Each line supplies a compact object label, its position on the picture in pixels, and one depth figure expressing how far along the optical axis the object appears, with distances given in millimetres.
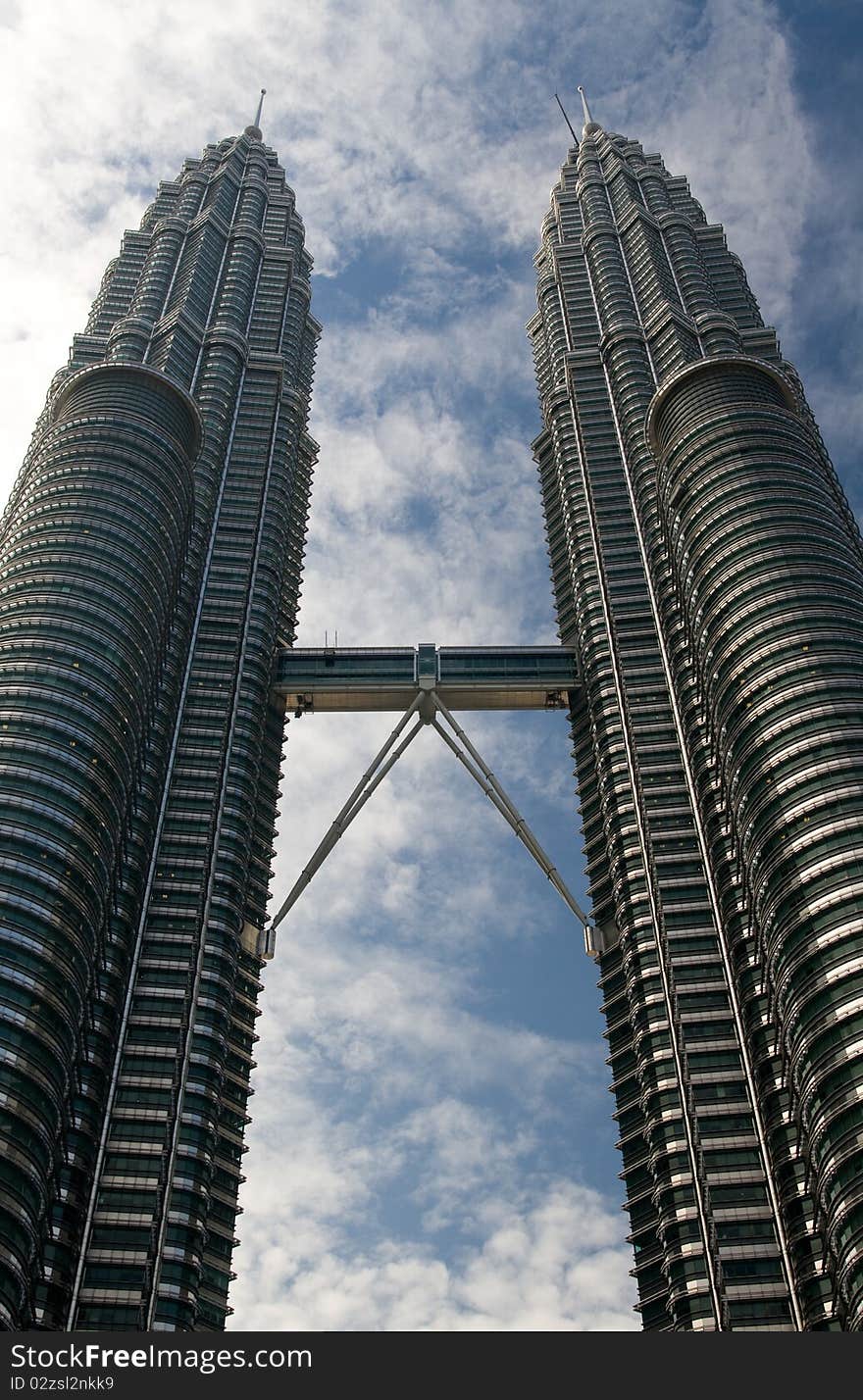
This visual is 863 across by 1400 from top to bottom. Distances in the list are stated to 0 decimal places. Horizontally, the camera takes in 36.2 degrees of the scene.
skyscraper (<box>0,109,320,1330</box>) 94750
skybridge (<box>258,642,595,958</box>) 149625
